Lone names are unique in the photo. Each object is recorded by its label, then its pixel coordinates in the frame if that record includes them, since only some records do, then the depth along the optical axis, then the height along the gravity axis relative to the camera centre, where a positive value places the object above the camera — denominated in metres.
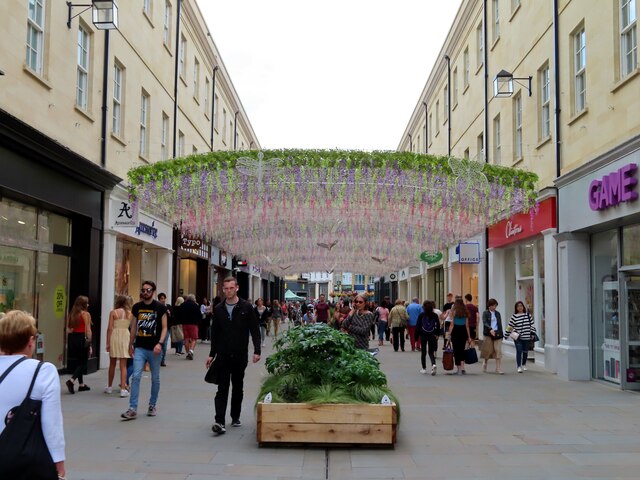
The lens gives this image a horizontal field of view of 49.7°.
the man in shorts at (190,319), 18.05 -0.64
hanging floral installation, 13.06 +2.18
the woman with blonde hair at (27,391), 3.11 -0.45
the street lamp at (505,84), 15.21 +4.84
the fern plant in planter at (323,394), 7.12 -1.07
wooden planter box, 7.11 -1.32
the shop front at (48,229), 10.73 +1.18
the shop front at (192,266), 21.84 +1.09
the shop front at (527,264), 14.94 +0.85
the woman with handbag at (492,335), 14.97 -0.82
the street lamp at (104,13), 11.95 +4.89
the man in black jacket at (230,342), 8.00 -0.55
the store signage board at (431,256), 26.95 +1.57
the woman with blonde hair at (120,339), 10.84 -0.71
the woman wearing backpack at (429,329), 14.60 -0.69
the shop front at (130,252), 14.82 +1.12
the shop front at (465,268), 21.14 +1.08
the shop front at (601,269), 11.54 +0.53
